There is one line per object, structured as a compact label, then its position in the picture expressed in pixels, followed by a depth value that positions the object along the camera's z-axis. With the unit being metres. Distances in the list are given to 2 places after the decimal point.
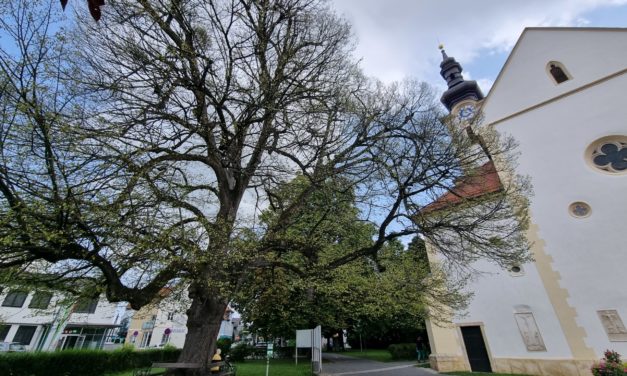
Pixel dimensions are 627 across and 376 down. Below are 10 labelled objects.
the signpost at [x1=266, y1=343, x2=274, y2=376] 11.19
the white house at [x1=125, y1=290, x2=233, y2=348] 34.78
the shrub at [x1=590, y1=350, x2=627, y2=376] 9.05
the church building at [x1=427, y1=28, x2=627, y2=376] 11.09
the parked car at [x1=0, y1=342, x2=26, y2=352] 21.91
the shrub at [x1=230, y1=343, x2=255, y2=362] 21.75
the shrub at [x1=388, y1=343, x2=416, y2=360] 22.83
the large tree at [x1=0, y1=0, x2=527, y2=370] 4.45
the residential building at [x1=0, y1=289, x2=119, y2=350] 24.19
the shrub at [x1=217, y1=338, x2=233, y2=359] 22.89
